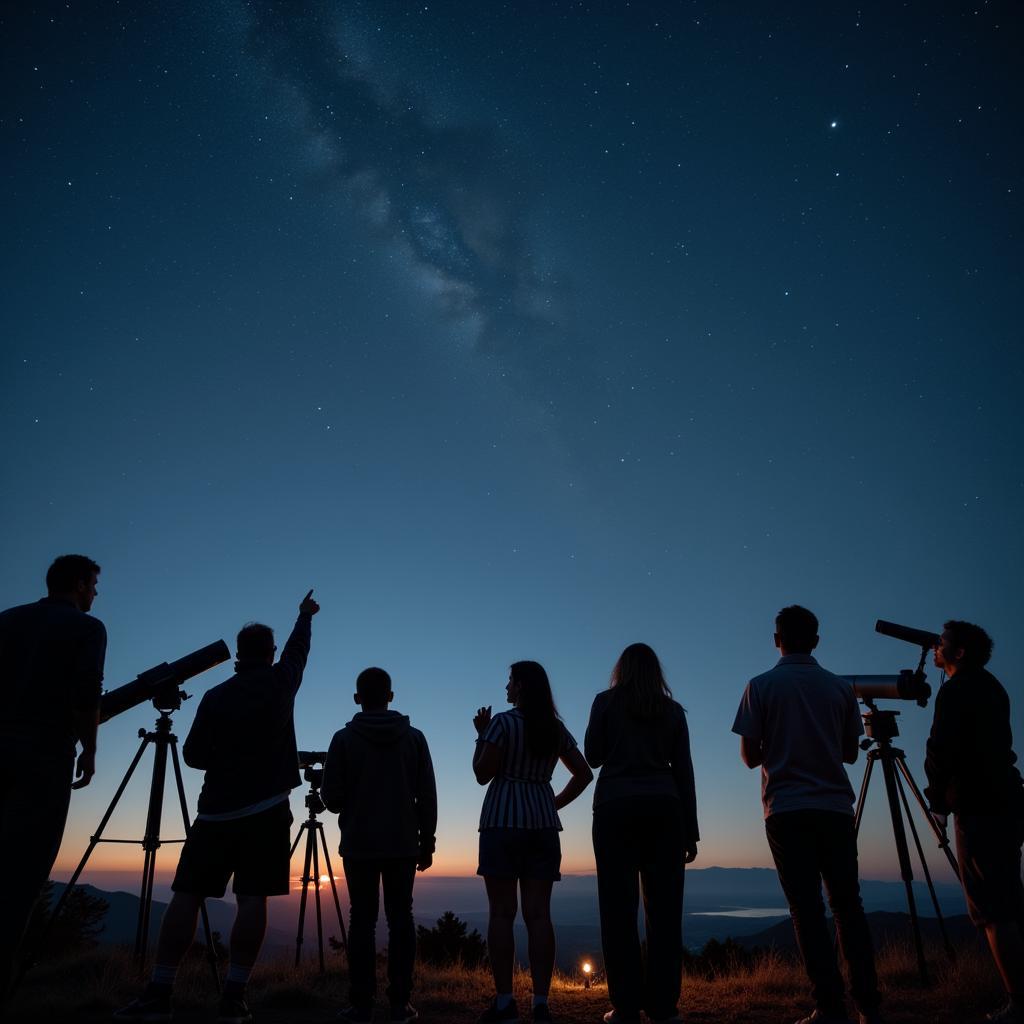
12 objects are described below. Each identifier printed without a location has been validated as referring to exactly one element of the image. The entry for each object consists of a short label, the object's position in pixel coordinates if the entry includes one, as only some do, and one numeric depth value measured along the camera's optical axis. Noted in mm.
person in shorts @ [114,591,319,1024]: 4219
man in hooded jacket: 4578
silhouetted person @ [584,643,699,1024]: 3877
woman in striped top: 4473
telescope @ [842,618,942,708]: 6359
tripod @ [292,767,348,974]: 7777
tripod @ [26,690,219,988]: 6238
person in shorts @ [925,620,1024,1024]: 4168
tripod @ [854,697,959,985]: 6336
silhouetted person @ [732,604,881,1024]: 3842
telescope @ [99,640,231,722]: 5859
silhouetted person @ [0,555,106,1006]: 3469
